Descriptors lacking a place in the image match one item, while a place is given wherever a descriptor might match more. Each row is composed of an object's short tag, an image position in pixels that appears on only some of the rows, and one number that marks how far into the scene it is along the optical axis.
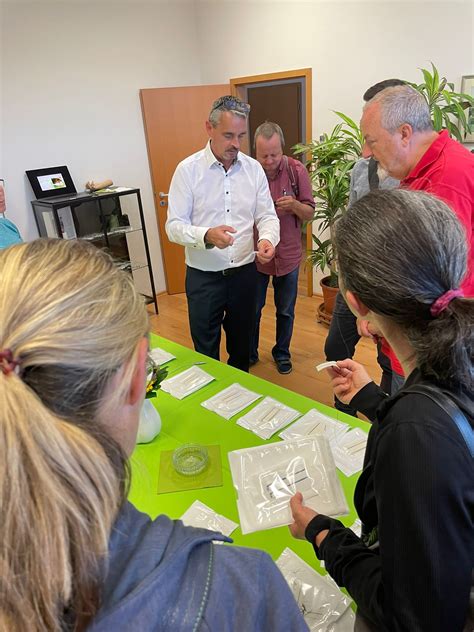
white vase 1.38
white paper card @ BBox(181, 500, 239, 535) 1.08
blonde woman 0.42
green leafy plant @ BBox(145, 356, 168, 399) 1.40
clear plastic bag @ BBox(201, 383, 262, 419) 1.52
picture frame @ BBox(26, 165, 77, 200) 3.53
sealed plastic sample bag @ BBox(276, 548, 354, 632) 0.88
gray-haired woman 0.64
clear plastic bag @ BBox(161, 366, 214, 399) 1.65
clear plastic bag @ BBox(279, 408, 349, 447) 1.36
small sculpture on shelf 3.80
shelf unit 3.55
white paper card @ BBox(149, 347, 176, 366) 1.86
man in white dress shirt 2.21
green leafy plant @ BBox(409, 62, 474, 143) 2.68
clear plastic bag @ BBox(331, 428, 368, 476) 1.24
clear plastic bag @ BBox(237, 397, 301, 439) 1.41
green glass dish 1.26
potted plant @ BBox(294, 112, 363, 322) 3.21
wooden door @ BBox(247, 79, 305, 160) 5.05
